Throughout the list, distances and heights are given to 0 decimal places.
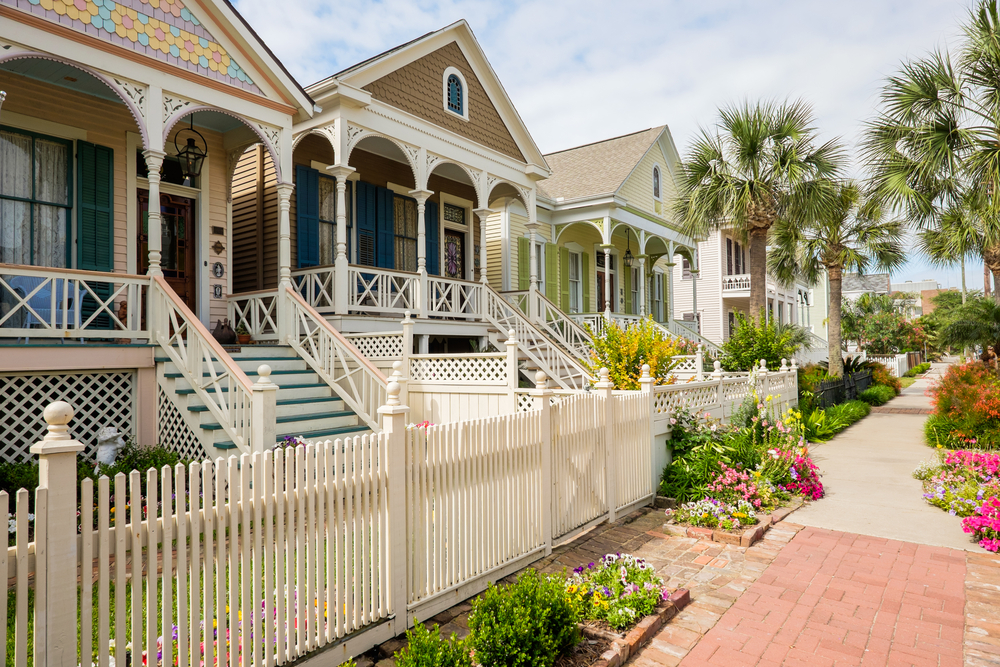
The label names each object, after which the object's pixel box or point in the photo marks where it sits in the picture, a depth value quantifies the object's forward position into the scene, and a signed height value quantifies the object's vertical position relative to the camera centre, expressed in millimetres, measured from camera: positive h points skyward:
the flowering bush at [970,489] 6148 -1735
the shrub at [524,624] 3596 -1637
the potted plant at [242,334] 10633 +371
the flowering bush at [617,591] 4324 -1772
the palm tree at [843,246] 18797 +3050
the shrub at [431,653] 3412 -1668
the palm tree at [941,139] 10750 +3776
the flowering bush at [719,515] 6507 -1797
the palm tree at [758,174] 15648 +4418
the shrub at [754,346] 15195 -14
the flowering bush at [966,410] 9805 -1175
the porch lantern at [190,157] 10086 +3276
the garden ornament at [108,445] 7383 -1042
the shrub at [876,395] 19984 -1686
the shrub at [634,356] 9656 -119
